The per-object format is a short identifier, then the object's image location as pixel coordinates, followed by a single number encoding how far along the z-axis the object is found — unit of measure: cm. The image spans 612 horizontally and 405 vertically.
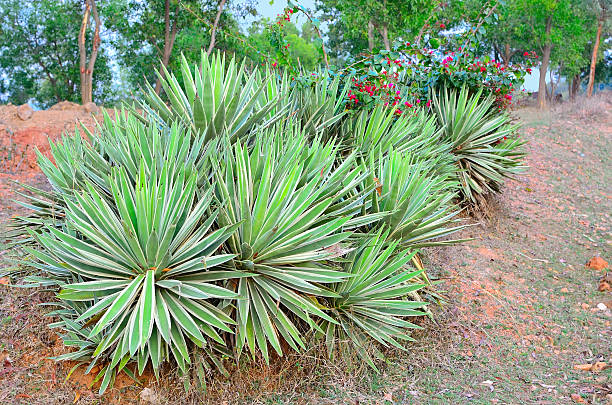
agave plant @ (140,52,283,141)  468
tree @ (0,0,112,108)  2497
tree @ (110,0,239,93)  2106
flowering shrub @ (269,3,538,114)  740
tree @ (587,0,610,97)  2573
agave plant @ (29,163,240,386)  335
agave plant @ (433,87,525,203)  776
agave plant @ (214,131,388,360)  371
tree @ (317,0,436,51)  2042
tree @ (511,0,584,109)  2514
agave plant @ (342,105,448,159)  598
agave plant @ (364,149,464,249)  469
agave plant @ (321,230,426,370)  421
